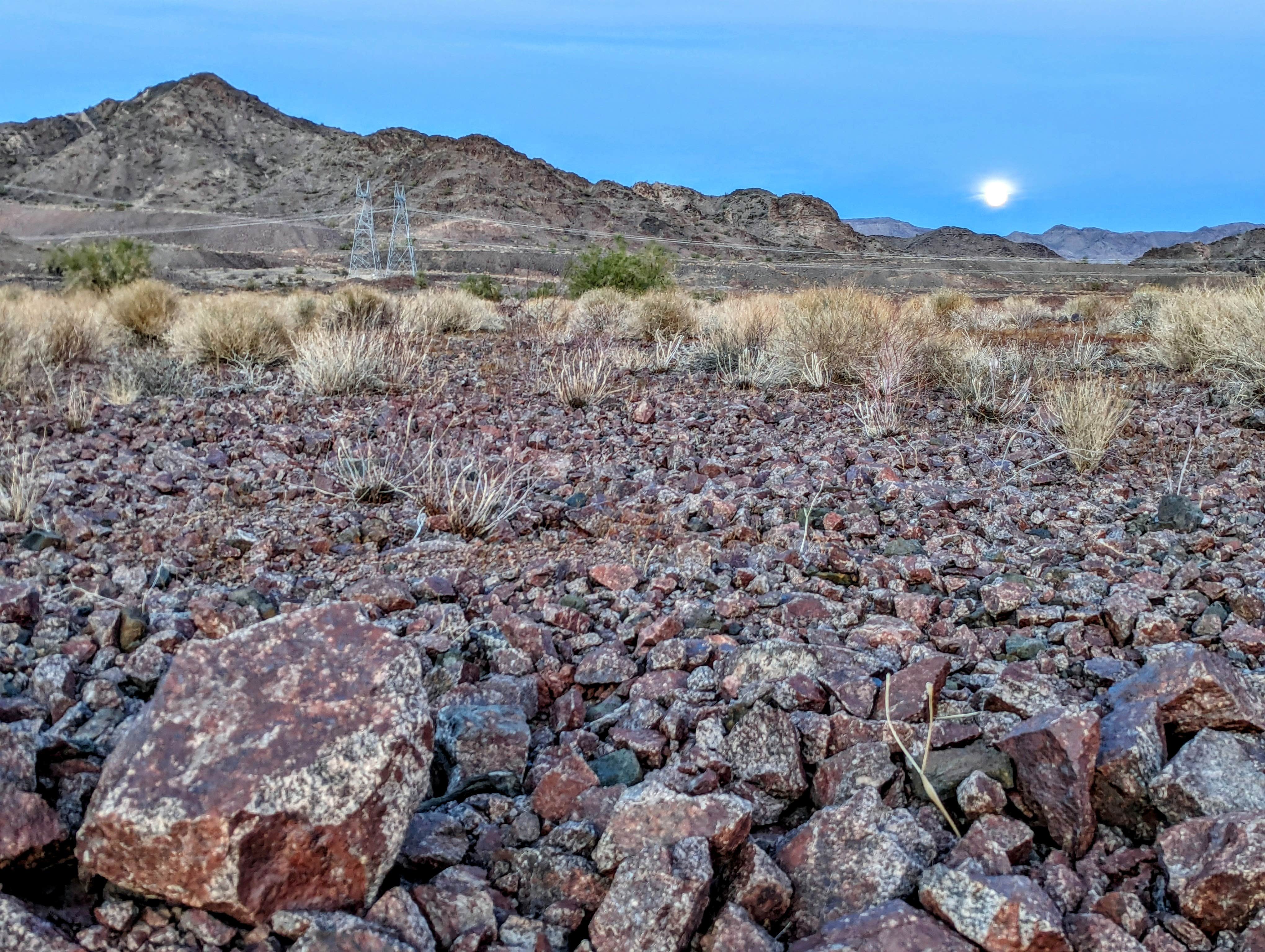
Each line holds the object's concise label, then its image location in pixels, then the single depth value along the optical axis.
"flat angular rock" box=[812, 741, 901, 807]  2.28
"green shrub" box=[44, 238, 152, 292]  25.64
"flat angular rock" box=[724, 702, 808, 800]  2.33
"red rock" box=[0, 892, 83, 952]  1.61
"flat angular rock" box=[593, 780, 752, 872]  1.96
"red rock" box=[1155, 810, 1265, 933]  1.76
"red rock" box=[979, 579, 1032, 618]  3.32
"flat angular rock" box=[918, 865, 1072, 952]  1.70
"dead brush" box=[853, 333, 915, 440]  6.56
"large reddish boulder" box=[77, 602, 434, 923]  1.69
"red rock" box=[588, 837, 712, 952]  1.79
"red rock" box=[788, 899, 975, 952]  1.69
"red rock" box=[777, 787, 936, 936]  1.92
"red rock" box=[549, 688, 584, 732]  2.72
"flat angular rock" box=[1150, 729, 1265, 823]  2.03
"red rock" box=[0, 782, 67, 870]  1.78
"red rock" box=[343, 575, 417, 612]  3.39
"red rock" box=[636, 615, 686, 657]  3.11
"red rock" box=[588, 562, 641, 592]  3.60
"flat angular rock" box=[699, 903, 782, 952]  1.78
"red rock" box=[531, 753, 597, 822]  2.25
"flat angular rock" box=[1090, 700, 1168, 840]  2.10
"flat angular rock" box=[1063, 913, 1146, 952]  1.74
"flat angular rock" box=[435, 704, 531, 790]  2.43
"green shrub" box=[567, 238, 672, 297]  20.00
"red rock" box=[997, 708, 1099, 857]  2.07
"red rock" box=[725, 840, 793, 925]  1.90
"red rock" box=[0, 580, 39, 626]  3.15
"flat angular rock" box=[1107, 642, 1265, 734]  2.31
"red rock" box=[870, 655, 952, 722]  2.54
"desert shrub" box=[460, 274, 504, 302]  22.14
